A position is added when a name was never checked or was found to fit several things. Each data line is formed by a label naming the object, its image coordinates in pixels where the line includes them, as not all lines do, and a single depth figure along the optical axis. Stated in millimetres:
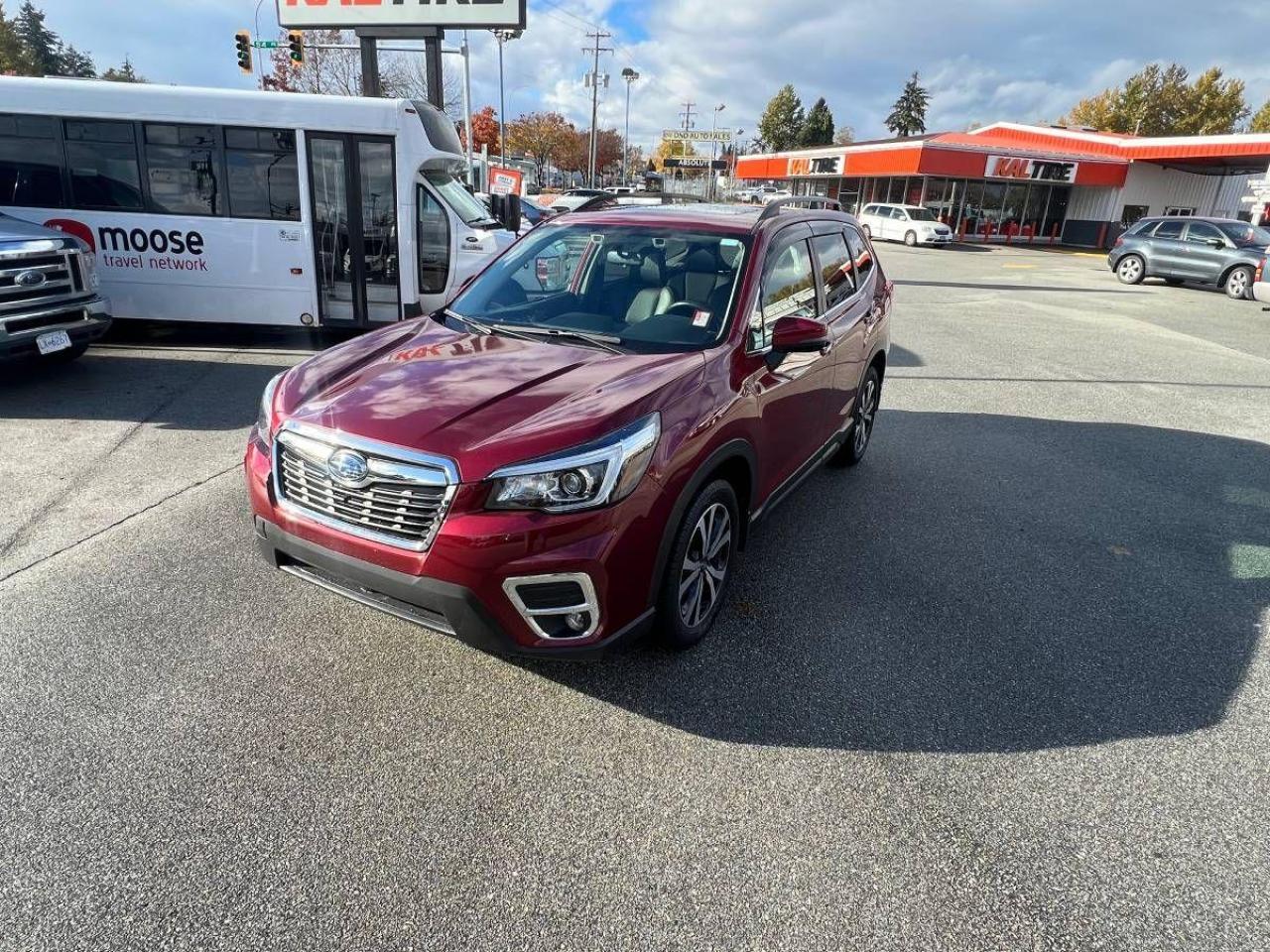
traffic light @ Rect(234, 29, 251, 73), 22484
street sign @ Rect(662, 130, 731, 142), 78312
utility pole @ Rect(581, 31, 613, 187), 53375
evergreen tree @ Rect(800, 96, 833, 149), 90562
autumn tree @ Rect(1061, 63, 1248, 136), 60188
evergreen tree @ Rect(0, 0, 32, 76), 65062
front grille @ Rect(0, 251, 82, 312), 6582
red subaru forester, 2676
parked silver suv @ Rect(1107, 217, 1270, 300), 18906
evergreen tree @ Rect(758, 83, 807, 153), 95250
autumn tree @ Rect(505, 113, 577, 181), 73588
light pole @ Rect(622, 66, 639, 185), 69931
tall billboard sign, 17688
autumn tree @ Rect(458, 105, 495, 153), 62844
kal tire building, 35438
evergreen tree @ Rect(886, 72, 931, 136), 87125
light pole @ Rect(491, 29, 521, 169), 45000
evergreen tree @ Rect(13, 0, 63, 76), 83062
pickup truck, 6629
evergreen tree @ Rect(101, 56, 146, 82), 83438
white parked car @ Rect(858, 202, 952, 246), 32656
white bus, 8875
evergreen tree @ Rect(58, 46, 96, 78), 88438
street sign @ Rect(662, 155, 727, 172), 78869
